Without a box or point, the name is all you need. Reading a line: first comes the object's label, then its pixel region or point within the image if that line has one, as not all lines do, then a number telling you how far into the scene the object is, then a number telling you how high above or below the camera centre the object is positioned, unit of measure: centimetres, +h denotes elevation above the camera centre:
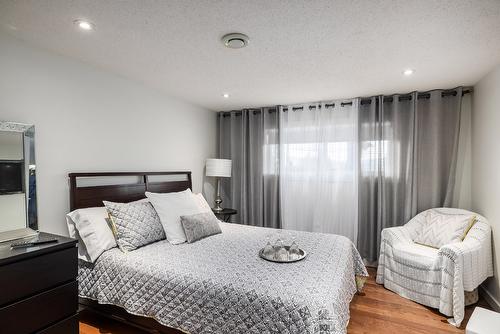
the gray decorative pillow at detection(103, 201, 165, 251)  237 -57
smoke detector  201 +96
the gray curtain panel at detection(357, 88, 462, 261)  338 +7
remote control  172 -53
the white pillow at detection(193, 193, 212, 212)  327 -50
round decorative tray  213 -78
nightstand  405 -75
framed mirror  201 -10
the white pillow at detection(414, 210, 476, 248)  285 -75
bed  159 -84
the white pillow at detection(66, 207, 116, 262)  228 -60
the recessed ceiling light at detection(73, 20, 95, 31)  185 +99
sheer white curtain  387 -6
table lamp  418 -7
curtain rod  334 +88
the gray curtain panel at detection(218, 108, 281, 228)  438 +2
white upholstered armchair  242 -102
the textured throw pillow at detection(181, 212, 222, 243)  265 -66
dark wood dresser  154 -78
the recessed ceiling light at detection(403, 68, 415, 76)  270 +95
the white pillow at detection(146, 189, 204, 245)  262 -50
